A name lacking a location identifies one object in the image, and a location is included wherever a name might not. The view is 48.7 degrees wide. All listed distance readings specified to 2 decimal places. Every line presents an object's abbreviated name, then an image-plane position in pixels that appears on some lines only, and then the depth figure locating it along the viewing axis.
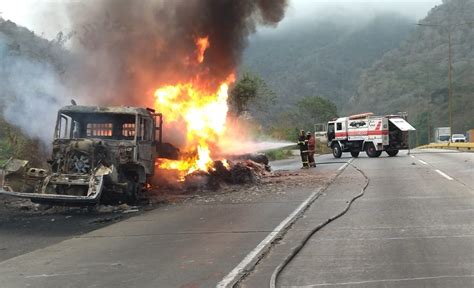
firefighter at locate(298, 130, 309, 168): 23.45
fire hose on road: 5.53
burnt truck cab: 10.88
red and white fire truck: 30.67
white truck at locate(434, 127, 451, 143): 71.00
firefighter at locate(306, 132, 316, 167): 23.78
